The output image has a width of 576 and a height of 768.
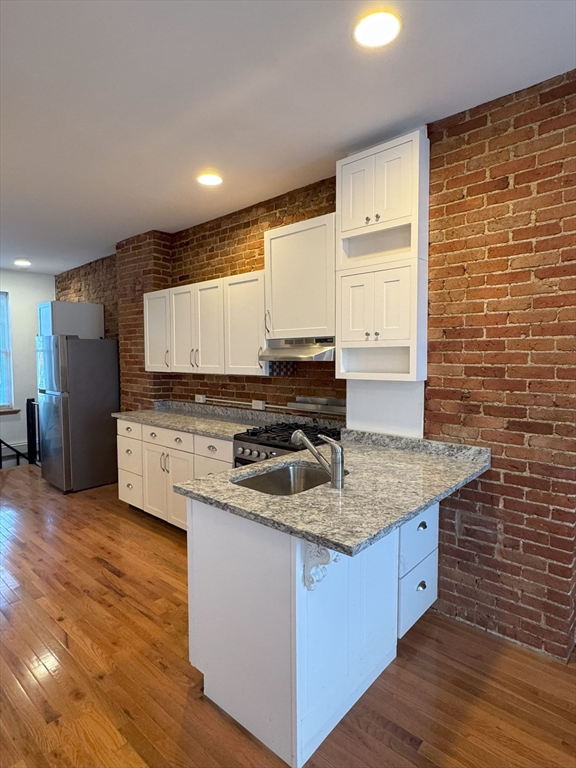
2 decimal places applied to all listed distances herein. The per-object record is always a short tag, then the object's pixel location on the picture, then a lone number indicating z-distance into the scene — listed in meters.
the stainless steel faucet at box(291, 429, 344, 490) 1.74
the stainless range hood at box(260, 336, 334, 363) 2.61
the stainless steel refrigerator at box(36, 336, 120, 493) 4.44
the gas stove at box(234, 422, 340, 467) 2.58
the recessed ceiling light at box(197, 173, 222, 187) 2.88
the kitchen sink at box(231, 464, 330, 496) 2.06
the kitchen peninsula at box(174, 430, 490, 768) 1.42
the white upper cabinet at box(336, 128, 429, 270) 2.19
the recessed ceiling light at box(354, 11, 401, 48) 1.53
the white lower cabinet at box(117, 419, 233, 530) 3.13
